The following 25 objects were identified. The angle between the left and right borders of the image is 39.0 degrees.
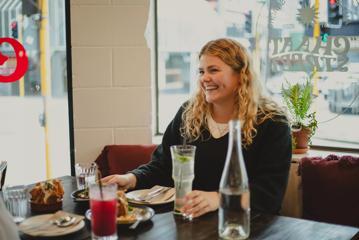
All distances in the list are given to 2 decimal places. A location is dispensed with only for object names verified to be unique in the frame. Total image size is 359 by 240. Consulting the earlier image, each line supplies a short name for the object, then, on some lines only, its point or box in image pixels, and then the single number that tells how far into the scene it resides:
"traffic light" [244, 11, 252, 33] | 3.16
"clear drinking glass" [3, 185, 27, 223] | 1.71
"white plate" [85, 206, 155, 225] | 1.63
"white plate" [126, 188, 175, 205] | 1.84
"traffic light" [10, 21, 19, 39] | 3.30
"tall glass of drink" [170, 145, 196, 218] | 1.68
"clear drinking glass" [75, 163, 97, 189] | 1.98
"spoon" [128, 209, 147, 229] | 1.58
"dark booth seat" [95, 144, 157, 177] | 2.78
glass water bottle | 1.45
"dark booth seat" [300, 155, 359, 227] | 2.34
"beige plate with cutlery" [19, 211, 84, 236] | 1.53
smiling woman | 2.07
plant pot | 2.76
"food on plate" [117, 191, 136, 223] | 1.61
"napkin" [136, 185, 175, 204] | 1.86
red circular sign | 3.11
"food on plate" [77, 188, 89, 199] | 1.89
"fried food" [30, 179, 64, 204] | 1.79
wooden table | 1.53
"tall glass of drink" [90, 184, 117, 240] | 1.41
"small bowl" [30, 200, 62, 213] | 1.78
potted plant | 2.77
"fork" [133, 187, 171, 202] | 1.88
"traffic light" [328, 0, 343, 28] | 2.88
